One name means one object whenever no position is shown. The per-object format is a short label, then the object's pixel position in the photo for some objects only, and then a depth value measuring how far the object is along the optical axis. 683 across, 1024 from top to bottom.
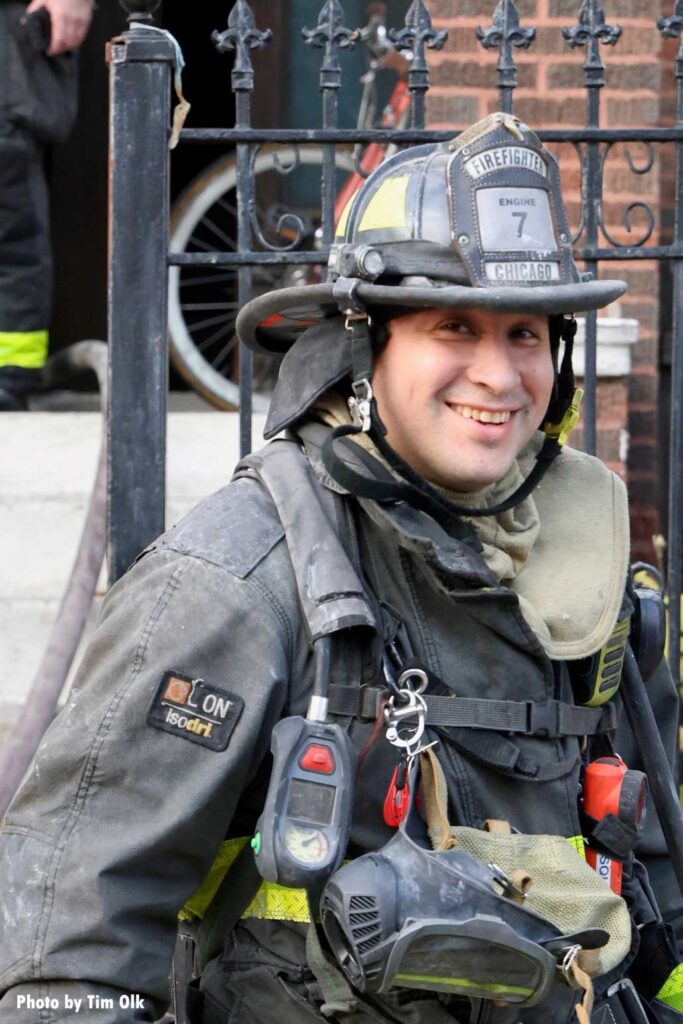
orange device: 4.67
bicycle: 11.62
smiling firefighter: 4.01
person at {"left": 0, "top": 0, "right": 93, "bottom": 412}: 10.41
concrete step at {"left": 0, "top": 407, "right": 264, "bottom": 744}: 9.56
